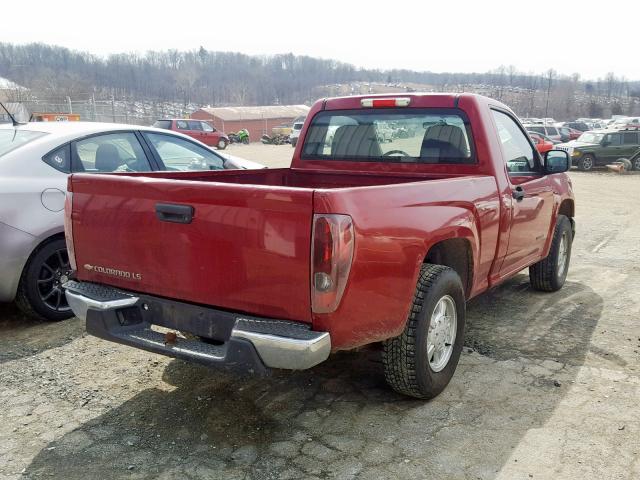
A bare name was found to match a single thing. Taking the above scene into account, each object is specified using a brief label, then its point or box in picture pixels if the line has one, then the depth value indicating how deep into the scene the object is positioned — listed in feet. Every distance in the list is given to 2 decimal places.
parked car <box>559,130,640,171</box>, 74.59
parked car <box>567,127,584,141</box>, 118.57
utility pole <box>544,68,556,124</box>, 353.12
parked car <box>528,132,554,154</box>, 85.77
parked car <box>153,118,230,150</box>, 107.96
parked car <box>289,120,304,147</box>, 133.39
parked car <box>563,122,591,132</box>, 147.01
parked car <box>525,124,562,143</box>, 96.63
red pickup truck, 8.59
